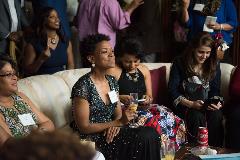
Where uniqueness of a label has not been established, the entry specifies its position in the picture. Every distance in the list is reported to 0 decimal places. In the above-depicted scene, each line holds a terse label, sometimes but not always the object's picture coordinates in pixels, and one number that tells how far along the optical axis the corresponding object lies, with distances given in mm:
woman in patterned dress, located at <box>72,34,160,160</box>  2947
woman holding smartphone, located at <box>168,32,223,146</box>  3623
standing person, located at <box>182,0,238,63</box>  4340
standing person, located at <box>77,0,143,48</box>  4168
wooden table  3160
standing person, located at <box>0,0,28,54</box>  3816
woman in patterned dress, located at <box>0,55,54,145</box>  2662
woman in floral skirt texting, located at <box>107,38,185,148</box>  3412
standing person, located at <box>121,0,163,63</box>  4730
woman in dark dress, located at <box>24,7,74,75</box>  3732
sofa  3170
